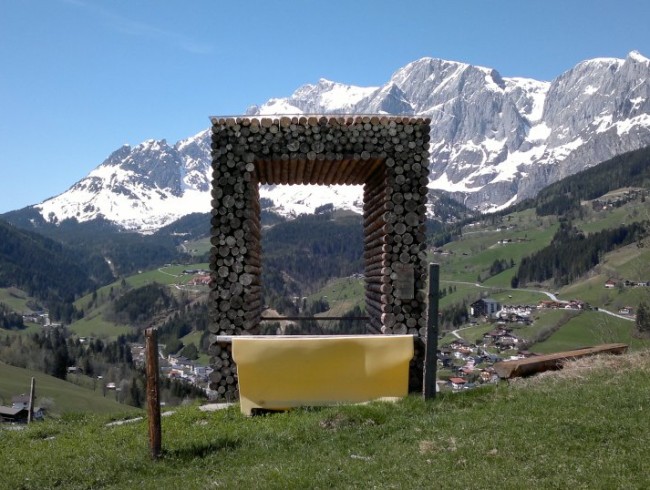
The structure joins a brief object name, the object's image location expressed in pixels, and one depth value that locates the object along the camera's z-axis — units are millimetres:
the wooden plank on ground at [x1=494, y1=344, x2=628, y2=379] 14555
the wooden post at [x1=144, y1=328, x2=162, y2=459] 10078
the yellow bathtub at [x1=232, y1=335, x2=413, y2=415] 12625
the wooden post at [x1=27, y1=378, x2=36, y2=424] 21300
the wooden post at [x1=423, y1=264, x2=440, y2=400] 12531
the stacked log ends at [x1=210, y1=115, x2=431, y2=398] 15961
